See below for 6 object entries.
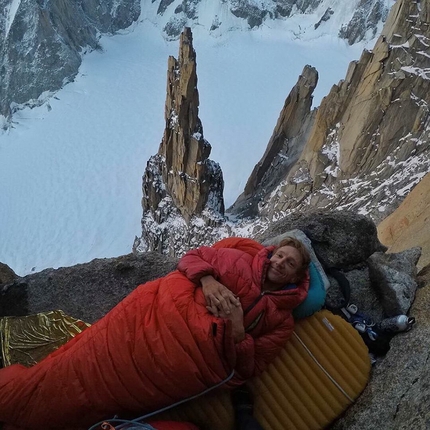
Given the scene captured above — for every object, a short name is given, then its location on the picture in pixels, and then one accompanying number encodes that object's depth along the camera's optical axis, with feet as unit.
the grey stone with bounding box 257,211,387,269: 13.23
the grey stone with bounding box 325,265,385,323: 12.27
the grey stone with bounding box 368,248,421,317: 12.04
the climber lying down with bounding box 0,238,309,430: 8.66
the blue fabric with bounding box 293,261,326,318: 10.69
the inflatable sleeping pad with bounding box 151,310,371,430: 9.49
